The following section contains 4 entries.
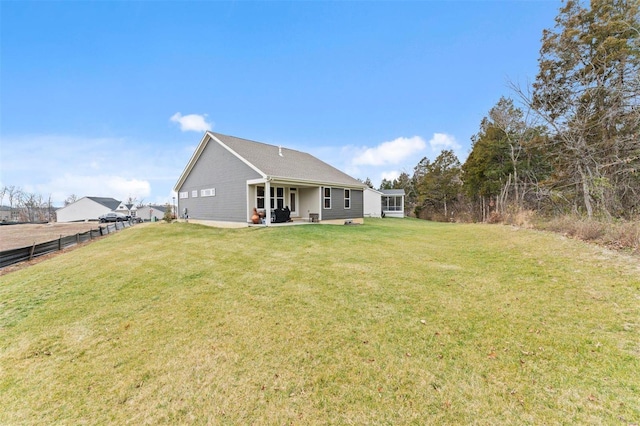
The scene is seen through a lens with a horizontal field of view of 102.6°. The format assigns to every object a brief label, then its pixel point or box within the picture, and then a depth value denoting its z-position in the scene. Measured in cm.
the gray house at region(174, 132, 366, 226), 1370
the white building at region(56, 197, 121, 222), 5184
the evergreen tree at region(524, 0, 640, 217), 859
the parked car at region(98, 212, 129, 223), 3971
